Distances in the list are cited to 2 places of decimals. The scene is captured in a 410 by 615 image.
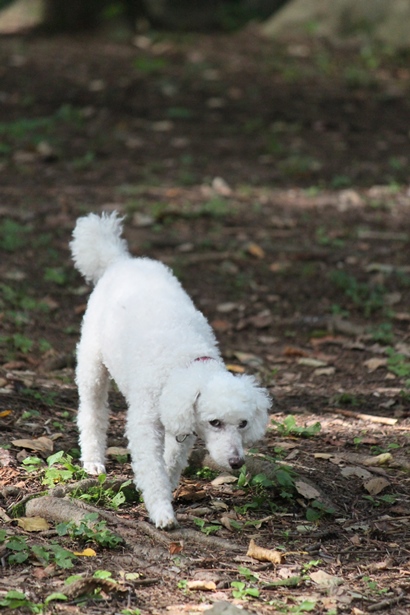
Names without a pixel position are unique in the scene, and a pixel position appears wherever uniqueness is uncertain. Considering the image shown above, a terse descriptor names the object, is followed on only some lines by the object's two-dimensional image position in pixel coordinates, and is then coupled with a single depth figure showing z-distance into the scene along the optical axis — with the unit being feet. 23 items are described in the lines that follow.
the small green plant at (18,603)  20.63
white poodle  24.75
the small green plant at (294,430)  33.01
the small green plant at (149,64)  88.63
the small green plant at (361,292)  47.29
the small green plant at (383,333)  43.27
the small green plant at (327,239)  55.79
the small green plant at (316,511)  27.09
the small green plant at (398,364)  39.22
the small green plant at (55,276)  48.47
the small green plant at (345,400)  36.76
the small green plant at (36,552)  22.85
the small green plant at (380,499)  28.45
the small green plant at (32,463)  28.07
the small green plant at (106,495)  26.73
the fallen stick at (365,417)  34.42
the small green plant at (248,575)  23.25
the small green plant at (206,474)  30.22
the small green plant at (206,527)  25.79
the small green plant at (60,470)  27.50
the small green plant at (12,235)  52.26
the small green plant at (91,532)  24.06
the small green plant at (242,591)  22.31
